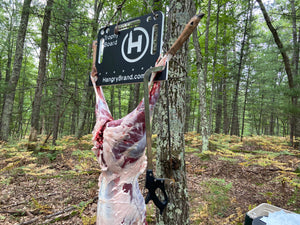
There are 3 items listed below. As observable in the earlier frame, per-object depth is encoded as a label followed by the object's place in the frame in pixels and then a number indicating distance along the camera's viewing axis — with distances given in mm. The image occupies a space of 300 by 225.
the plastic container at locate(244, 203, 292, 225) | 2564
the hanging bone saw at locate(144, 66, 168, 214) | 1112
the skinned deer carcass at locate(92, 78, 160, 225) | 1194
